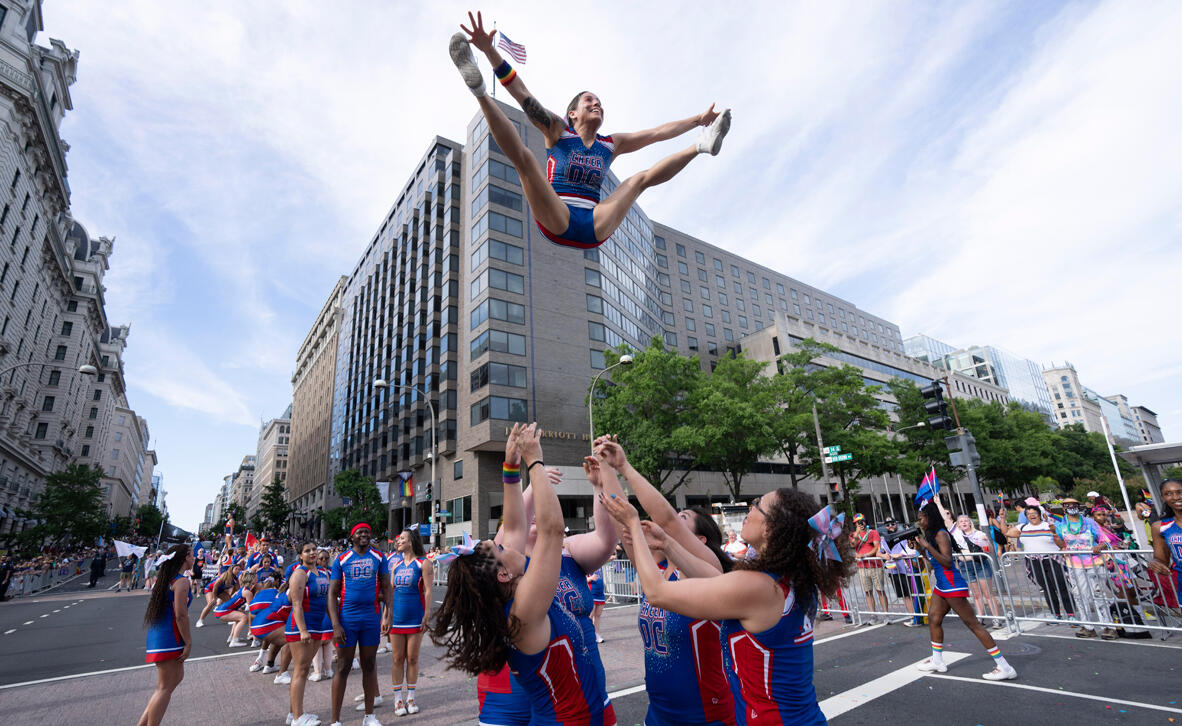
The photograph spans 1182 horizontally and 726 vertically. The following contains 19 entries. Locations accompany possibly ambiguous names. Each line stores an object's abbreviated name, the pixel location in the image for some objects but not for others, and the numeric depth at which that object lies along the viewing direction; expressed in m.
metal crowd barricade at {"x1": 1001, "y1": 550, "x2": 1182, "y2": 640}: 8.38
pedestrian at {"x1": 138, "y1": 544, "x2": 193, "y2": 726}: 5.63
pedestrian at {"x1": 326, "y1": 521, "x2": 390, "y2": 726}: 6.29
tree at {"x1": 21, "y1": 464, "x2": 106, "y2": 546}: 36.44
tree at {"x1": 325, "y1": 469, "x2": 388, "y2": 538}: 50.88
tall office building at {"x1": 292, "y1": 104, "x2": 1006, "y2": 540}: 39.56
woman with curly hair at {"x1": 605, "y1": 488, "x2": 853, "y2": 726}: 2.74
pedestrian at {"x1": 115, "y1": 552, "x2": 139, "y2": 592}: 30.19
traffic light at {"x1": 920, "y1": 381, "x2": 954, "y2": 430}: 14.01
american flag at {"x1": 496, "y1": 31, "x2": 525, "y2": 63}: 5.04
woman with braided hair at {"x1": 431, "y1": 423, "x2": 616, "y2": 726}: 2.76
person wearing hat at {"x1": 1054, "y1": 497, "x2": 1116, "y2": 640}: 8.86
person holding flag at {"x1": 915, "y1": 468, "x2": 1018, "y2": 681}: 6.99
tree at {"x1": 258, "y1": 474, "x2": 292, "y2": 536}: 81.56
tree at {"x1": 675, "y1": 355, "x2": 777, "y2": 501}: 32.56
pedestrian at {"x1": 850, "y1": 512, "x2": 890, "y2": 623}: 11.22
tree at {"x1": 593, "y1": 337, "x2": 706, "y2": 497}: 32.69
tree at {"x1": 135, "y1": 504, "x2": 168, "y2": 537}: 98.55
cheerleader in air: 3.94
